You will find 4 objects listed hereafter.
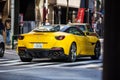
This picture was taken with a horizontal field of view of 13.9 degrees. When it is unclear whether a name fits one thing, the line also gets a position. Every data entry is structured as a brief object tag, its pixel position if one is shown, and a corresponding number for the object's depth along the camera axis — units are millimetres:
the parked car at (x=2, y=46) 18317
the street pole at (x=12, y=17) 25094
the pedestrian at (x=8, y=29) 26853
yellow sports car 15336
